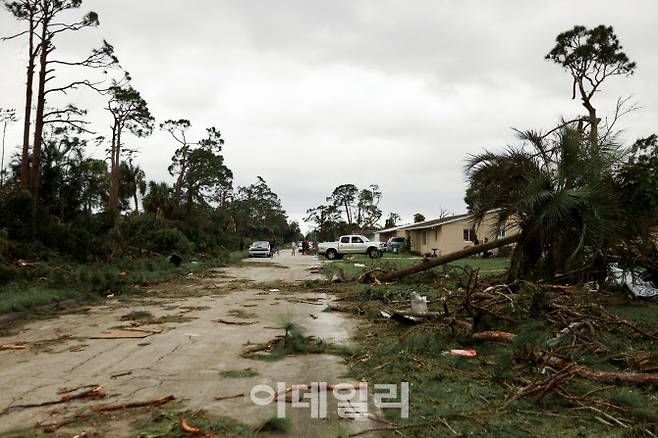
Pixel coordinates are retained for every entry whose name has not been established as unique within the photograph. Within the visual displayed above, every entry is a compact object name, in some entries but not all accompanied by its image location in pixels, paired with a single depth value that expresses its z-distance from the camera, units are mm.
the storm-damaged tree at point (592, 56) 28422
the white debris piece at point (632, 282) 10820
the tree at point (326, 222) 99125
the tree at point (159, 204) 41806
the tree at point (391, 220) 94094
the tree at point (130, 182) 46997
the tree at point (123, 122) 37562
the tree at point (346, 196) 100062
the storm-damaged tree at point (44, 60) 20297
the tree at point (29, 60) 20422
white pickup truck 40375
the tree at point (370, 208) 96562
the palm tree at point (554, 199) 9508
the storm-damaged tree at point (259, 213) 87125
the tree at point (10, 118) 30766
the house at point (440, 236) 42156
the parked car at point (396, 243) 52591
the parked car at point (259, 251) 46281
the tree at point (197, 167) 53406
